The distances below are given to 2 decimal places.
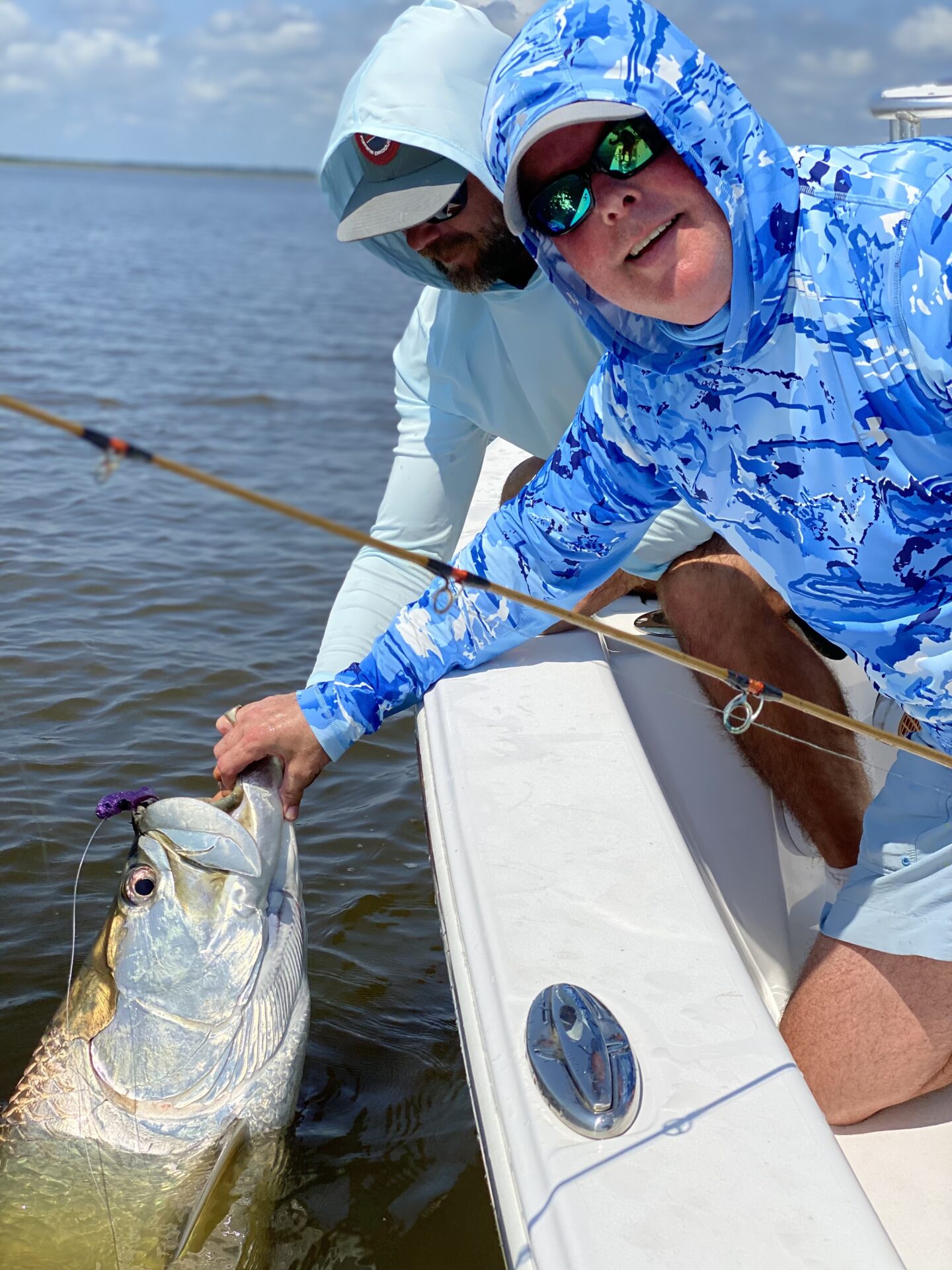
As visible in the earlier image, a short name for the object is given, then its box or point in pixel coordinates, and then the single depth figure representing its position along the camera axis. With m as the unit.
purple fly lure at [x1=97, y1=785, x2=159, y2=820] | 2.13
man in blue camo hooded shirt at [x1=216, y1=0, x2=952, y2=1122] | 1.49
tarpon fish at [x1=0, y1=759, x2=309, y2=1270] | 1.94
